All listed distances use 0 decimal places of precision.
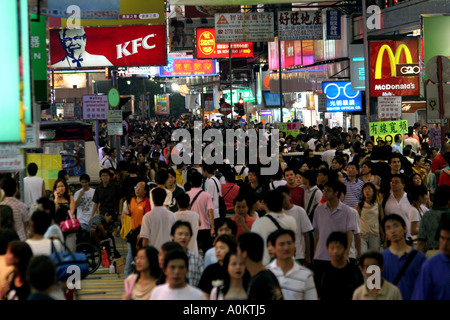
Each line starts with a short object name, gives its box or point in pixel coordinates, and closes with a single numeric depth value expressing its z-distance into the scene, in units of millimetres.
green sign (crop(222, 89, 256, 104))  66500
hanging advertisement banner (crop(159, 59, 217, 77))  53375
